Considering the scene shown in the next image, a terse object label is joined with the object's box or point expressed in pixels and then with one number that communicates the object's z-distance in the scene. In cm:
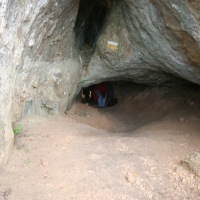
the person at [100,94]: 791
